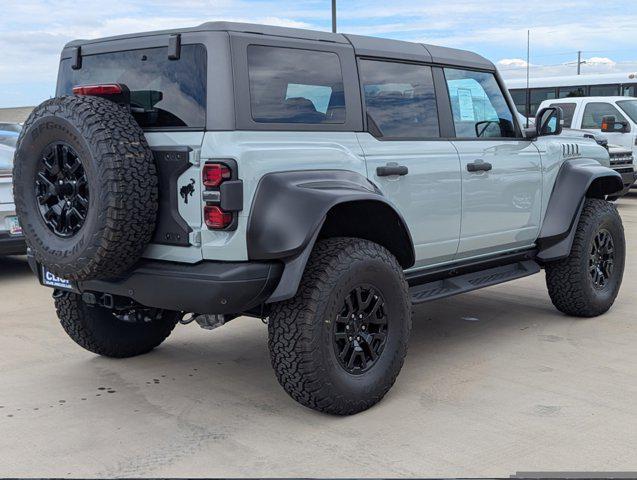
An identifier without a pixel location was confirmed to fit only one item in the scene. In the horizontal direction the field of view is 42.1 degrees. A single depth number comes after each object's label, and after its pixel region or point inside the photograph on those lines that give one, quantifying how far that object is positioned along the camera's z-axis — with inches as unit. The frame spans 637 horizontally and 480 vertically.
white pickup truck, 584.7
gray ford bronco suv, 150.3
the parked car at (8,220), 303.1
